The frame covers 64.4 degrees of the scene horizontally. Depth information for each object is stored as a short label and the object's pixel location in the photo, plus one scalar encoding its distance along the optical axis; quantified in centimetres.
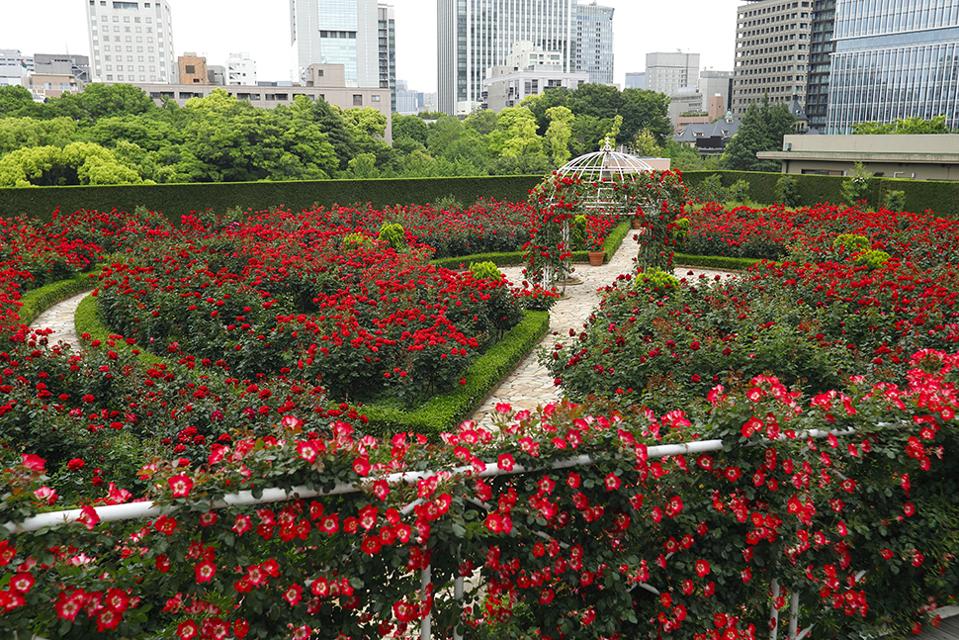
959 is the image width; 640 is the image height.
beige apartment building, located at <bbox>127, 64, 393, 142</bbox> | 6819
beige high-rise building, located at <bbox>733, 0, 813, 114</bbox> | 10312
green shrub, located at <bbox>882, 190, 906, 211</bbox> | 2008
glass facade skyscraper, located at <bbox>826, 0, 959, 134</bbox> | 6606
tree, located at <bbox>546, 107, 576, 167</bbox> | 5013
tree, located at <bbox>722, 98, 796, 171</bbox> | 5706
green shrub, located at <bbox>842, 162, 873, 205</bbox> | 2148
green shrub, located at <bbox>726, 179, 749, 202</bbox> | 2561
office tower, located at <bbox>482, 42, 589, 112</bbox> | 11644
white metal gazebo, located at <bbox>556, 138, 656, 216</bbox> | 1346
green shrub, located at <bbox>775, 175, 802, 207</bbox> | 2398
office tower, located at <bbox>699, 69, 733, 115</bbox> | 12542
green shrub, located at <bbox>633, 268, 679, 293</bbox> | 972
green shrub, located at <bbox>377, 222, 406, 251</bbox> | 1471
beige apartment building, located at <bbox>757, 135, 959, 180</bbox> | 2815
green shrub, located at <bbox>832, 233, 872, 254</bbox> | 1267
